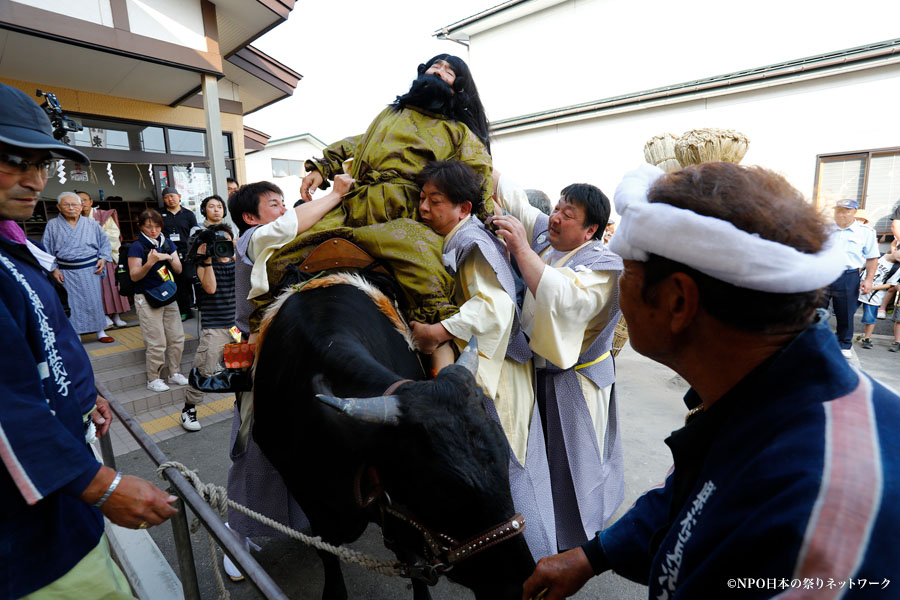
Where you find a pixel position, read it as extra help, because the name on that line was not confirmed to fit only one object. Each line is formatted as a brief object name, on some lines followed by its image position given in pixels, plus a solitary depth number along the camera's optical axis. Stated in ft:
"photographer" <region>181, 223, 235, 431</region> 15.99
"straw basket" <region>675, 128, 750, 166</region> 10.61
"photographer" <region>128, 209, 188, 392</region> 17.81
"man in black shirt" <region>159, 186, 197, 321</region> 22.91
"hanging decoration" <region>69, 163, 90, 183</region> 32.09
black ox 4.81
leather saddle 8.71
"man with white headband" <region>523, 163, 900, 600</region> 2.36
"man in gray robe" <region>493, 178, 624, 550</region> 8.84
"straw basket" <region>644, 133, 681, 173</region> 11.50
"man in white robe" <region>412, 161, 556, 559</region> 8.29
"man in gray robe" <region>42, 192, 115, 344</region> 19.58
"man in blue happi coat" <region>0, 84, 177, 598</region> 4.06
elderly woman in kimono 23.71
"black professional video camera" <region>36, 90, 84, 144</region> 14.14
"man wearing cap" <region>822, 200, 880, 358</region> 21.08
